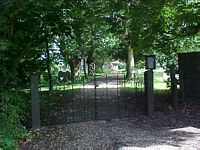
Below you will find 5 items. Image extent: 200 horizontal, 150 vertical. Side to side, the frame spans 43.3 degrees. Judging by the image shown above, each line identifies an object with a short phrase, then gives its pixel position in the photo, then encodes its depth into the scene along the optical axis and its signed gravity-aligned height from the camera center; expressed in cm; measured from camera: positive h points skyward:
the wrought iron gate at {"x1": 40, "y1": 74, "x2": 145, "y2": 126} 653 -97
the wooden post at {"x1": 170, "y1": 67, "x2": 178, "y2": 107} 771 -48
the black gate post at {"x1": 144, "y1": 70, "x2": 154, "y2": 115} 692 -52
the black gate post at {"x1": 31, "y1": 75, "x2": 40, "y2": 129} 591 -64
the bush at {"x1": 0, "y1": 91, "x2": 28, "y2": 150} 460 -83
